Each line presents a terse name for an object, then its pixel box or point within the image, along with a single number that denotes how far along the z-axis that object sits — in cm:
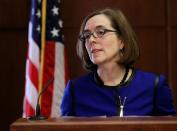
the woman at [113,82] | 315
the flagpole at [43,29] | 527
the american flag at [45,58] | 521
